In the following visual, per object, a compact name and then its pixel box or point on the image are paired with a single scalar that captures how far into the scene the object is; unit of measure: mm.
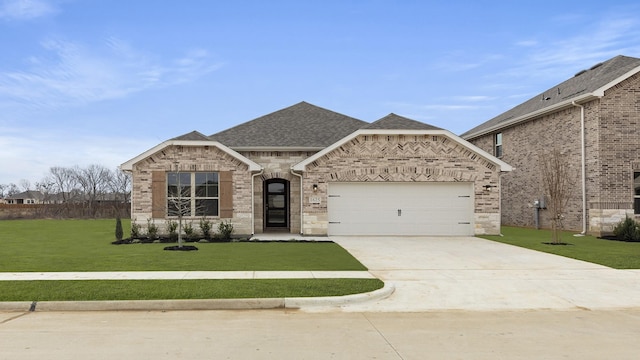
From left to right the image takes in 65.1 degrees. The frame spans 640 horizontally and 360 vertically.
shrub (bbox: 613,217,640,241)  18797
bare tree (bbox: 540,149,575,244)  19159
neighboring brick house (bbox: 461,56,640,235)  20109
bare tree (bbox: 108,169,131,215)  66125
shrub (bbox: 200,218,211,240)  19656
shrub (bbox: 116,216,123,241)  18641
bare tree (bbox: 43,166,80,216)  68250
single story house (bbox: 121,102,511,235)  20172
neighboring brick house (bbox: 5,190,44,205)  94062
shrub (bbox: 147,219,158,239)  19625
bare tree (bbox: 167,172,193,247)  20125
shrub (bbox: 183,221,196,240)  19594
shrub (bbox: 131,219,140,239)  19812
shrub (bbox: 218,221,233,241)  19281
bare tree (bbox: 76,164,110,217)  65750
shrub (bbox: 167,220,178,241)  19312
